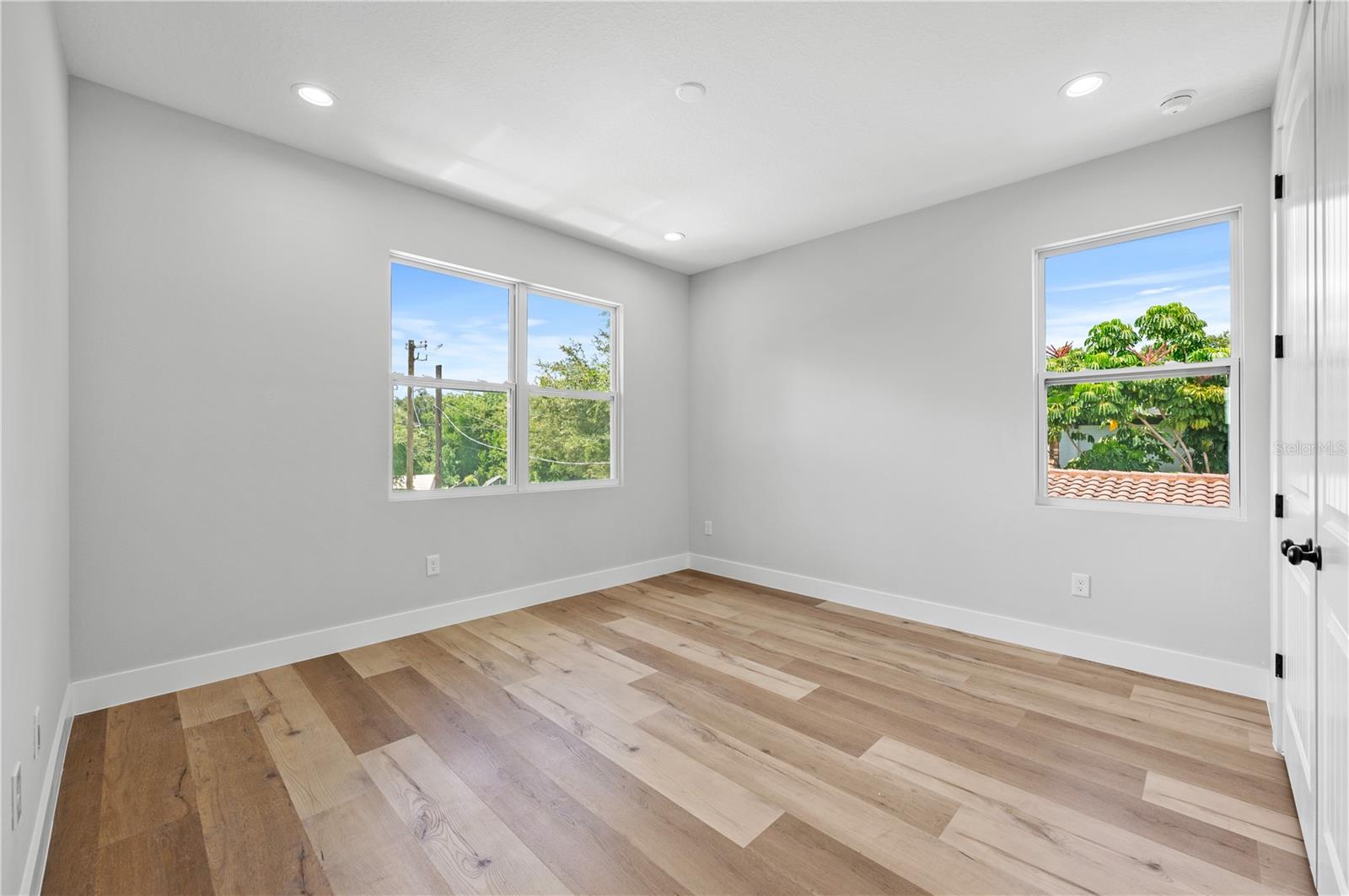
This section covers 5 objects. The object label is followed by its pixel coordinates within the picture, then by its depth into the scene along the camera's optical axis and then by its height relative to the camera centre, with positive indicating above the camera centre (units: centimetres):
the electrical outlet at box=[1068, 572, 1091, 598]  308 -74
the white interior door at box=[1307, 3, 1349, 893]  123 +0
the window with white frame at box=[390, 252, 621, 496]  353 +44
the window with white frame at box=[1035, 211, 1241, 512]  278 +41
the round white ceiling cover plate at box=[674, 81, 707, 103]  246 +152
